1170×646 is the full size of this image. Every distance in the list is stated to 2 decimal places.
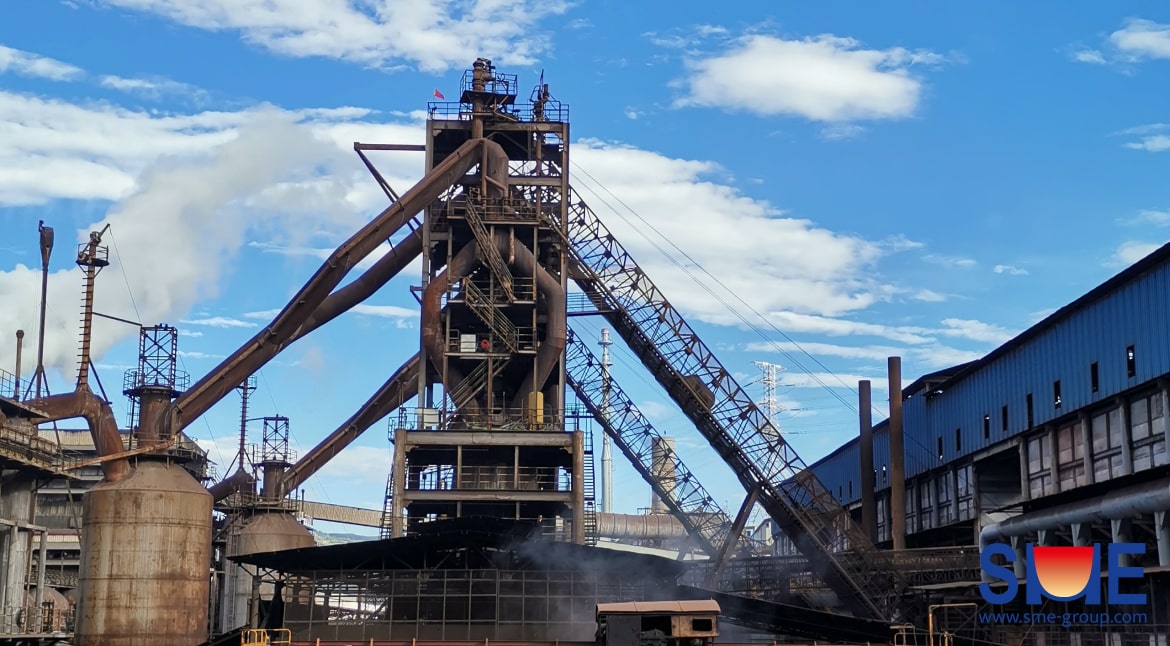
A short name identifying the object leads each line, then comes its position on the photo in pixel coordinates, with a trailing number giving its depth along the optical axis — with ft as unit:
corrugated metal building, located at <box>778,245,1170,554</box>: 127.54
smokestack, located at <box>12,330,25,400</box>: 254.68
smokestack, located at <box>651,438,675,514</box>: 195.00
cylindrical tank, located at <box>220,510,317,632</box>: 237.86
